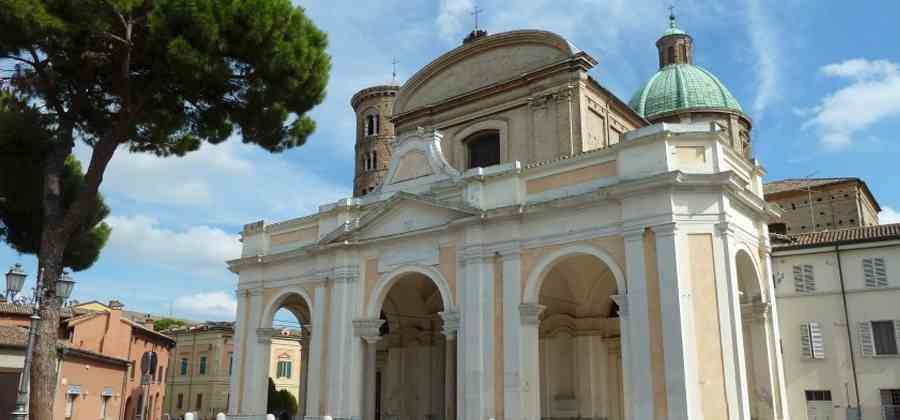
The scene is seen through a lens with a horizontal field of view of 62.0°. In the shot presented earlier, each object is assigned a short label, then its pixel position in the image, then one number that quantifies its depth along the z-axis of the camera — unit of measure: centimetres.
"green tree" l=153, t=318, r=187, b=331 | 5583
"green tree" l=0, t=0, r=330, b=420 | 1361
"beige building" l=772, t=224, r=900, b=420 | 1889
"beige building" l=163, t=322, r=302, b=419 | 4006
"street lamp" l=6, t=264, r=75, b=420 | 1109
